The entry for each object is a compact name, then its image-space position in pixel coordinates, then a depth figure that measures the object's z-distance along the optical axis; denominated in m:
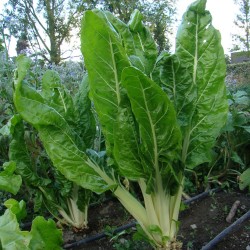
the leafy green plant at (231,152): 2.32
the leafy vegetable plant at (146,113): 1.16
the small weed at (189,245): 1.59
